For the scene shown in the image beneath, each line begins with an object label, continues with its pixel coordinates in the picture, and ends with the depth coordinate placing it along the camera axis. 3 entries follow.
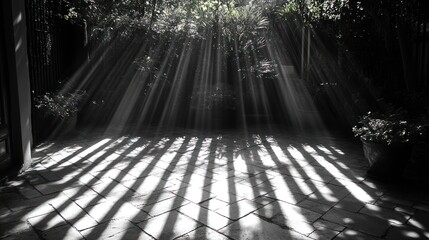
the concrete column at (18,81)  4.34
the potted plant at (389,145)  4.14
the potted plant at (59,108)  6.75
